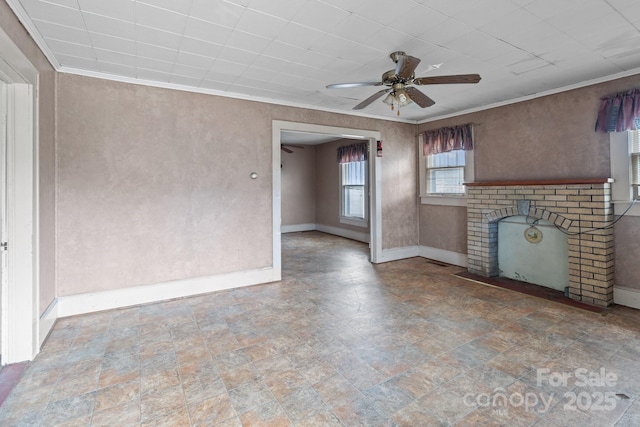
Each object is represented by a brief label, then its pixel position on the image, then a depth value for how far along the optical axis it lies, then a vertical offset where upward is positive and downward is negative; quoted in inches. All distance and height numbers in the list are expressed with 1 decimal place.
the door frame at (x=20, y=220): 94.5 -1.5
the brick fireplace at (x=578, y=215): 138.6 -1.5
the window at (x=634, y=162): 135.8 +21.5
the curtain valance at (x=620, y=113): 130.3 +42.5
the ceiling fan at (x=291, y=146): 365.2 +79.8
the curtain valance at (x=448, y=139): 199.3 +49.0
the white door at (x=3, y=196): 92.9 +5.8
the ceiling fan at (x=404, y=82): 104.2 +47.0
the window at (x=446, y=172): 211.8 +28.5
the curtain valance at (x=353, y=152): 294.0 +59.5
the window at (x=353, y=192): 311.1 +22.3
